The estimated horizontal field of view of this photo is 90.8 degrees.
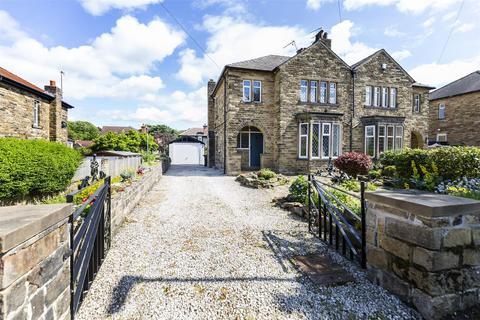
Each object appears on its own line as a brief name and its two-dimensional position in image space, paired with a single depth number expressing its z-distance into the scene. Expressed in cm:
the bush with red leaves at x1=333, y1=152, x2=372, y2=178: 1050
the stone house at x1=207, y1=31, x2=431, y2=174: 1550
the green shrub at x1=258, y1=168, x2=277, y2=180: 1154
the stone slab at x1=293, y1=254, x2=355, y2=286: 324
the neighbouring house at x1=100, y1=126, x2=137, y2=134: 6564
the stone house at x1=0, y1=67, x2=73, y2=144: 1284
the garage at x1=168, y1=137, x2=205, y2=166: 3256
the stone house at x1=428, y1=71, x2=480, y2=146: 2186
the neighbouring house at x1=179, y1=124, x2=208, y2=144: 4612
